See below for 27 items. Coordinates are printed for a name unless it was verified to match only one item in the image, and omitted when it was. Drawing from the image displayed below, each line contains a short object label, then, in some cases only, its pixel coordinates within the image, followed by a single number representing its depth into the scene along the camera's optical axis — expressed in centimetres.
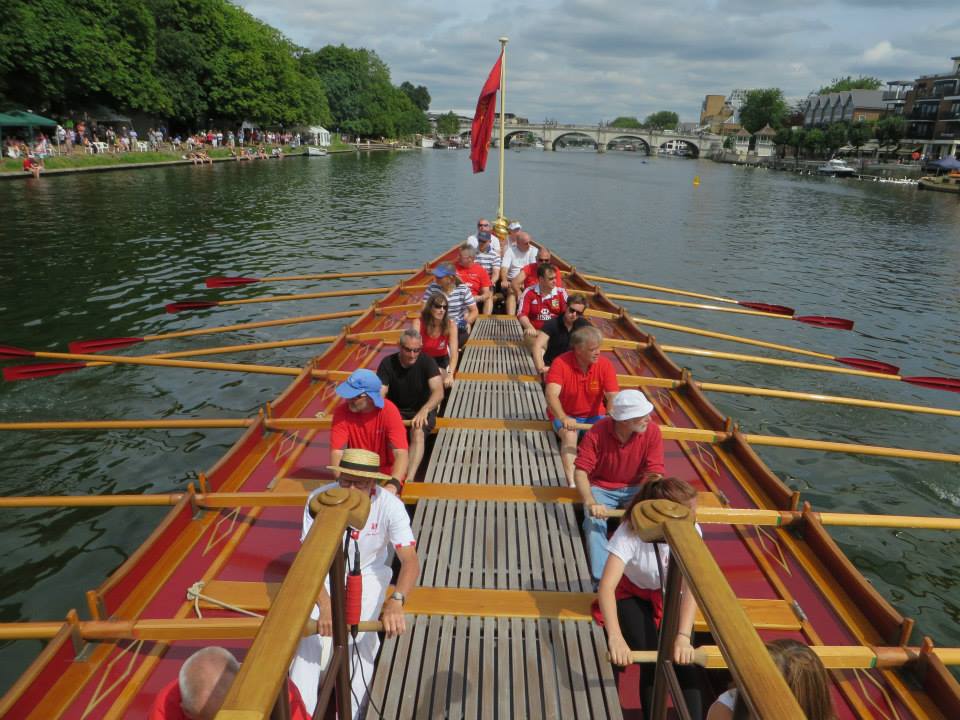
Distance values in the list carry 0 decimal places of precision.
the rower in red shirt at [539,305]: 890
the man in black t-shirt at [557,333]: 718
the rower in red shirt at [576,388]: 597
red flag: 1365
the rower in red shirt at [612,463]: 449
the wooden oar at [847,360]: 1036
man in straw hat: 329
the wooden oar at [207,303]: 1255
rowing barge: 323
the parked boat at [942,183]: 5684
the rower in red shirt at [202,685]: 232
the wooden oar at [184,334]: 1019
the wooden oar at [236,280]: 1401
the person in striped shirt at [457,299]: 848
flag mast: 1355
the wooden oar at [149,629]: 304
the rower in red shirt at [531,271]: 1117
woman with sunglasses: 691
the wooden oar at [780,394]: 750
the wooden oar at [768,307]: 1368
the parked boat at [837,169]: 7738
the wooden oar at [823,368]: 952
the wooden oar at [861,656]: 325
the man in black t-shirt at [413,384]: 616
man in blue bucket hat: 486
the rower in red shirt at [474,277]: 1063
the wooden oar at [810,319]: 1308
